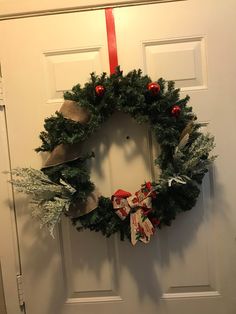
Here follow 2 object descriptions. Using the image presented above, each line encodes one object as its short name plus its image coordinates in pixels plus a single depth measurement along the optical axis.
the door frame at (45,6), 1.41
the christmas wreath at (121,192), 1.32
